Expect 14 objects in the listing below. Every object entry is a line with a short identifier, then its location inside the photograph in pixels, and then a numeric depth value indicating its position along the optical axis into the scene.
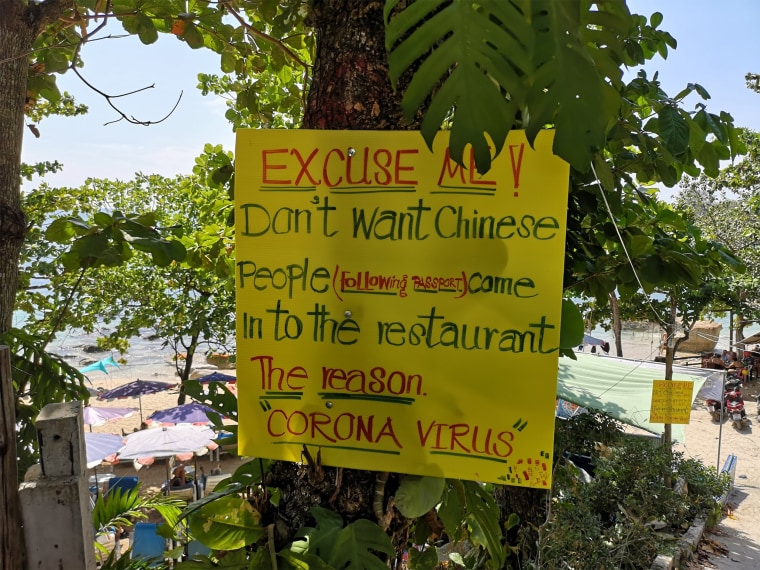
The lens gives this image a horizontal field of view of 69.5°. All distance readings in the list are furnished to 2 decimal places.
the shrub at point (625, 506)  3.85
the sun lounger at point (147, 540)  5.76
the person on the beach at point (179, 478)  9.38
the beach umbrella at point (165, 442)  8.59
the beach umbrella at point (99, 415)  10.16
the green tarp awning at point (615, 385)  6.30
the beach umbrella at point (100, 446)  8.38
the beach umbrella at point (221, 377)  11.46
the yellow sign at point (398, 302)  0.93
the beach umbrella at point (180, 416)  9.95
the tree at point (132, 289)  7.93
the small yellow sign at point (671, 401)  5.33
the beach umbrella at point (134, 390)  12.06
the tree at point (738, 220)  9.74
